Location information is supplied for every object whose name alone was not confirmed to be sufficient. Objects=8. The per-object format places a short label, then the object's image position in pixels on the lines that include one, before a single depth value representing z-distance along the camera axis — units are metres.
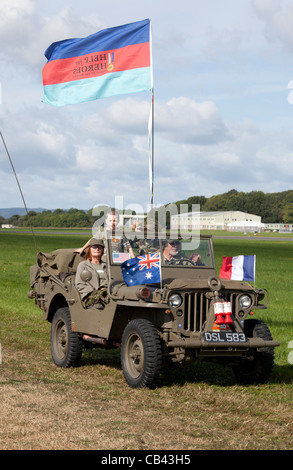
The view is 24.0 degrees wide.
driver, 9.11
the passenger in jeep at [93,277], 8.80
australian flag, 8.03
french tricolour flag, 8.95
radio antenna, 9.87
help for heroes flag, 11.53
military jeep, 7.80
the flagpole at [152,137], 10.30
